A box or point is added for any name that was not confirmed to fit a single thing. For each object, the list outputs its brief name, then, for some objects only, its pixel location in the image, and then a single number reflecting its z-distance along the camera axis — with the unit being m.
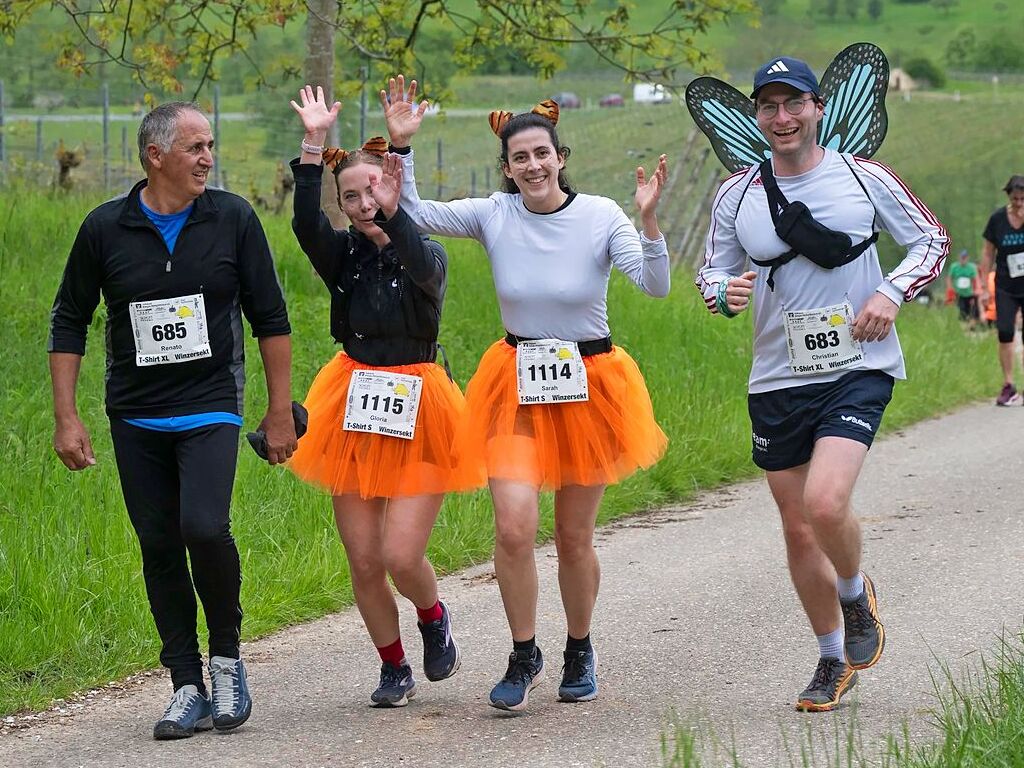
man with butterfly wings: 10.33
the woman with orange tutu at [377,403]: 10.75
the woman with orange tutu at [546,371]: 10.70
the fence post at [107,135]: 34.40
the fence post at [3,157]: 31.85
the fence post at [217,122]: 35.79
